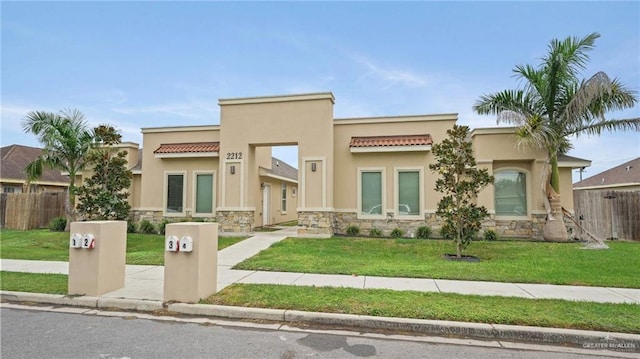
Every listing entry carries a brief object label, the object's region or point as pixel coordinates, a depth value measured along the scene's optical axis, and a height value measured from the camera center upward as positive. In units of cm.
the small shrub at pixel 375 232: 1366 -101
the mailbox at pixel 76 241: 617 -62
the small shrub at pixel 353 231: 1379 -95
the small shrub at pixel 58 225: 1573 -87
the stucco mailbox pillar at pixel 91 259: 612 -95
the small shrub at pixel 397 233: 1345 -100
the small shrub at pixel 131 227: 1532 -93
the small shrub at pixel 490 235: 1286 -103
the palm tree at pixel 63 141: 1448 +275
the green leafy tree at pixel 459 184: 948 +63
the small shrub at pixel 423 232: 1327 -95
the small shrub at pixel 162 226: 1495 -86
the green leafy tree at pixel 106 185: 1184 +75
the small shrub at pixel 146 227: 1512 -92
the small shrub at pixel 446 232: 980 -70
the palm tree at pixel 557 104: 1166 +368
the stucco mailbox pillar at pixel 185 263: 567 -93
